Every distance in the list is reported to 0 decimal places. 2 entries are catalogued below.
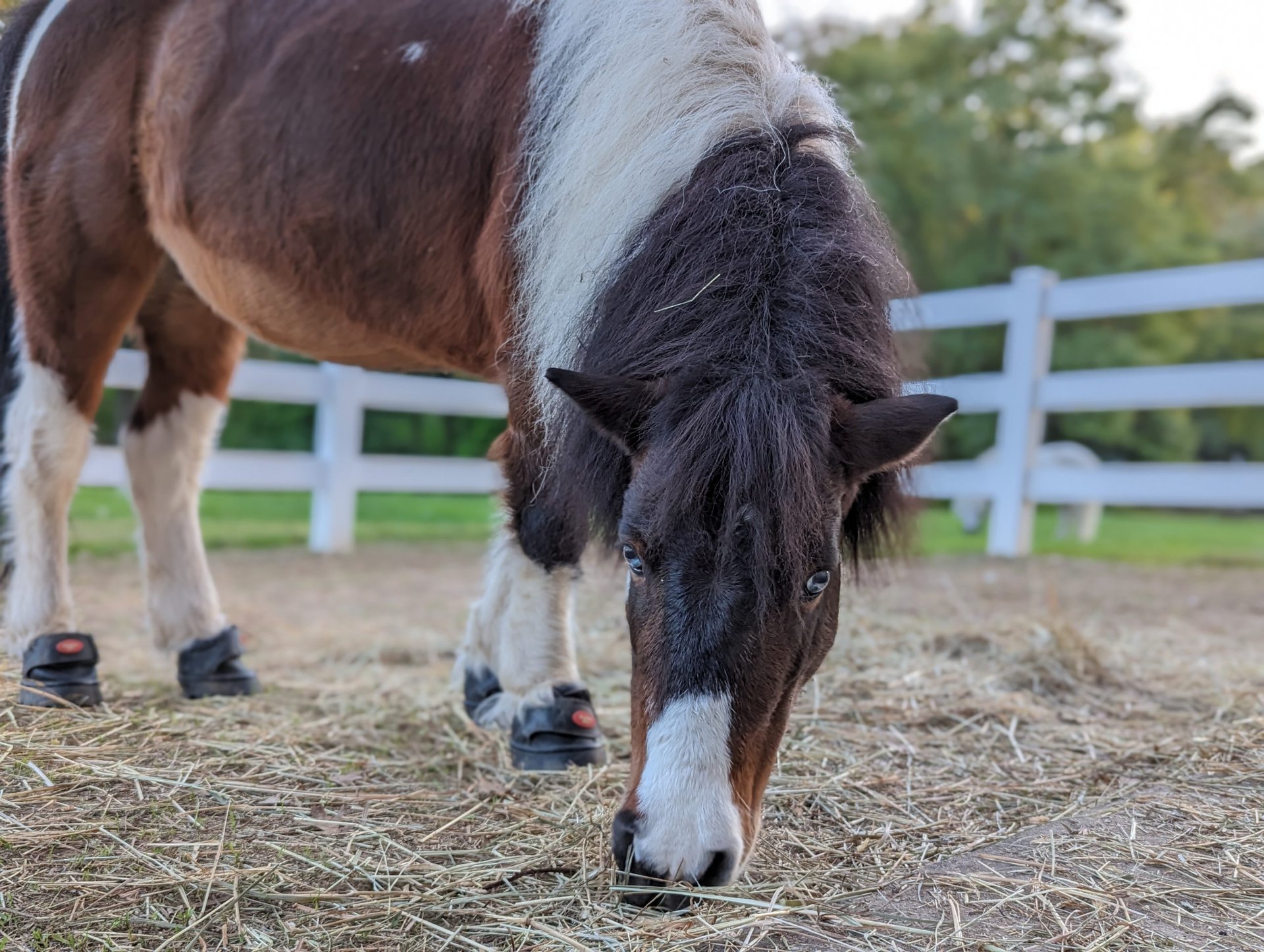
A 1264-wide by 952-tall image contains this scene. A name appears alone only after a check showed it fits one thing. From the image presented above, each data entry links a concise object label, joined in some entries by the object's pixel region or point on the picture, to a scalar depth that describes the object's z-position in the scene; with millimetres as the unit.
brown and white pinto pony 1709
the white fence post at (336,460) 7953
